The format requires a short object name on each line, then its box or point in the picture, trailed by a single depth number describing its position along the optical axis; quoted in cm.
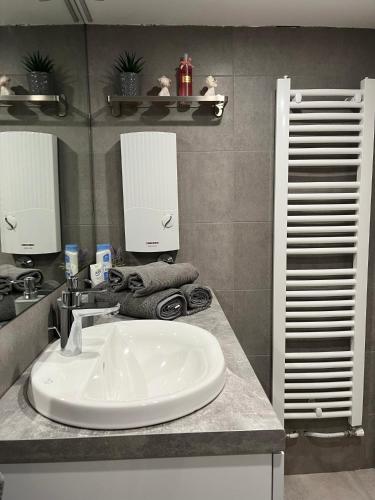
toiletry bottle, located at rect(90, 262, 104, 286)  163
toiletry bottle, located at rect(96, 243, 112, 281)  168
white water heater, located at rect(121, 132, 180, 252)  168
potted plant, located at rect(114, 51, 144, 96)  167
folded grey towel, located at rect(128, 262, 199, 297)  137
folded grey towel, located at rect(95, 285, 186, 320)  132
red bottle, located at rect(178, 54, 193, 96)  167
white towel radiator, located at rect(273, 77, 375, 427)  177
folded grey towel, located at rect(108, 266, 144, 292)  142
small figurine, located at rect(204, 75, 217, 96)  170
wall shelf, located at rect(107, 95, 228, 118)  164
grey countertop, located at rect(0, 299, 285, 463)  70
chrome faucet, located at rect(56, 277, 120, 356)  100
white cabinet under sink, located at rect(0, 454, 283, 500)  72
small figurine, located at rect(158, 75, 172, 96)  169
